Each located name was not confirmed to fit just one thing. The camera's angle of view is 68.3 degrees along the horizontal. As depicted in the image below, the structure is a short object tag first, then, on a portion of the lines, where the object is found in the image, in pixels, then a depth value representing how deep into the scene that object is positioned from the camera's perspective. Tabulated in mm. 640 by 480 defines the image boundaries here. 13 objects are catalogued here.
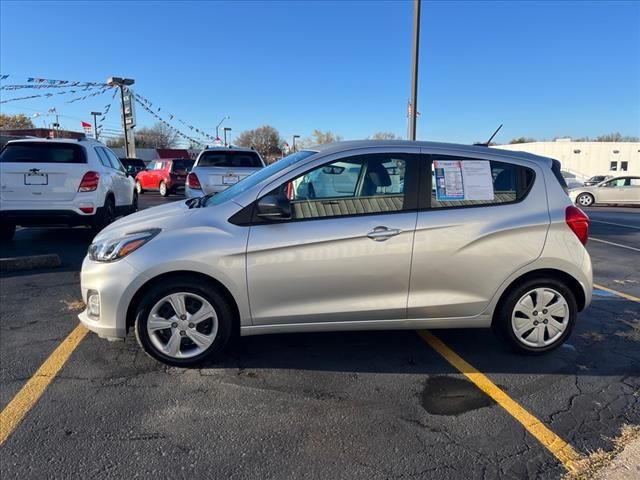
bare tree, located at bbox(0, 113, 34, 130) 67750
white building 45281
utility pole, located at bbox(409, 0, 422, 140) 11508
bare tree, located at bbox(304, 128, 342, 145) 68875
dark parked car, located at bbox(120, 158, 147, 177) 10491
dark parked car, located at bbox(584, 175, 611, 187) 32041
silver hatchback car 3396
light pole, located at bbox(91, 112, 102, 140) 54075
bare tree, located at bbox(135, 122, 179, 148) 80312
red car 20875
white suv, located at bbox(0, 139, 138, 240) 7461
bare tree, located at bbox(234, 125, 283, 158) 81681
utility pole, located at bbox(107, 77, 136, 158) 32250
